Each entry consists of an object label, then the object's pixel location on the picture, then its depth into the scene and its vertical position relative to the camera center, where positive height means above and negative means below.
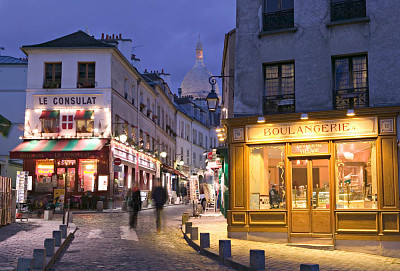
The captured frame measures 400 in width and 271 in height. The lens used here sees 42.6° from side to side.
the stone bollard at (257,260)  8.41 -1.19
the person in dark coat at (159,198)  15.02 -0.32
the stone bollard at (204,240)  11.29 -1.16
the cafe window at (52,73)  29.12 +6.44
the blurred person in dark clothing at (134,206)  15.08 -0.57
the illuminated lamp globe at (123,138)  28.95 +2.76
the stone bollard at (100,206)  26.27 -0.97
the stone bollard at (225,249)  9.83 -1.18
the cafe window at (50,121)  28.27 +3.66
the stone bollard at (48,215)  19.59 -1.07
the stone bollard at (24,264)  6.72 -1.01
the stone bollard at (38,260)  7.83 -1.11
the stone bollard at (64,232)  12.51 -1.10
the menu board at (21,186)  19.84 +0.01
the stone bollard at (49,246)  9.13 -1.06
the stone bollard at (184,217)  17.86 -1.05
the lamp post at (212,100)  16.58 +2.80
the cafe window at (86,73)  29.00 +6.45
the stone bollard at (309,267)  6.56 -1.02
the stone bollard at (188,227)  14.60 -1.13
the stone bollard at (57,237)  10.90 -1.07
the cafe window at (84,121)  27.95 +3.63
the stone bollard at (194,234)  13.01 -1.18
